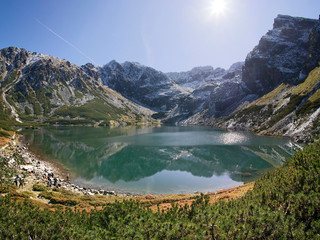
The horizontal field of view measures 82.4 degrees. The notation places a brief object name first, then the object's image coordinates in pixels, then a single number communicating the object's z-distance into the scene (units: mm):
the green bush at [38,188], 32312
